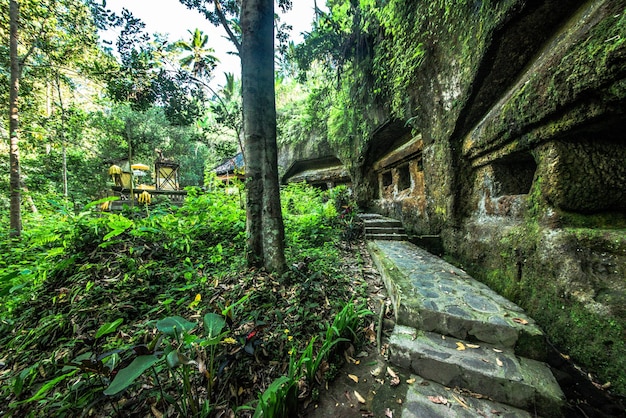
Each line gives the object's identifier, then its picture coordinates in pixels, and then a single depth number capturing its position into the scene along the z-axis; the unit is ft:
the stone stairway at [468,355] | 4.90
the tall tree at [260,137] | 9.71
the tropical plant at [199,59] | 18.63
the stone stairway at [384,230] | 17.08
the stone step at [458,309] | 5.94
